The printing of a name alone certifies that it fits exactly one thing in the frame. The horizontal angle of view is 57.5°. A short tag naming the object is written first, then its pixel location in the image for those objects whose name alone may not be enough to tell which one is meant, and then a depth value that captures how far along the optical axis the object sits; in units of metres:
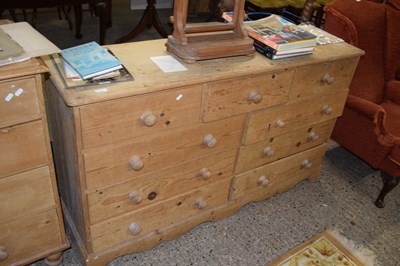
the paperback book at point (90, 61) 1.22
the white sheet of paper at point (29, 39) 1.17
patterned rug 1.81
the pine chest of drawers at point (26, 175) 1.11
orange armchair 2.08
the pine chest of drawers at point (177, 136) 1.29
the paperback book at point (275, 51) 1.59
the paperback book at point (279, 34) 1.58
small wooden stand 1.45
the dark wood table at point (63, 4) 2.42
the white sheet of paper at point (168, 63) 1.40
